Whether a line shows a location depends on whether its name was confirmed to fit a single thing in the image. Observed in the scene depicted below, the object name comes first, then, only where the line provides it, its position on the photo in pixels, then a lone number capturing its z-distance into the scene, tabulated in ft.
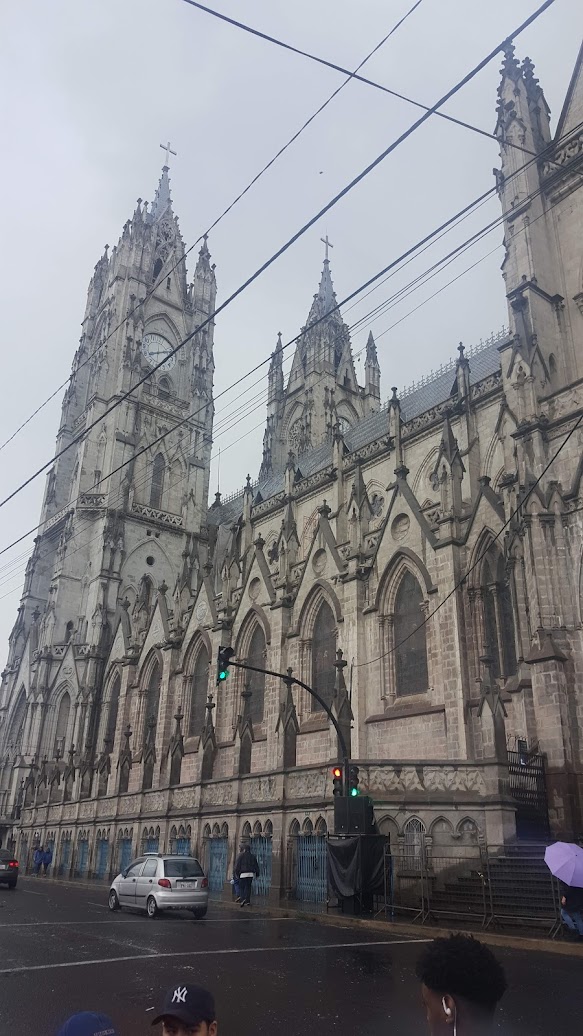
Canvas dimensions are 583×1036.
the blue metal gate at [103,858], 107.55
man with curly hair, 9.57
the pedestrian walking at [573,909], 39.63
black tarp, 53.93
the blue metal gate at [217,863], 81.51
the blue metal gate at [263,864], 73.10
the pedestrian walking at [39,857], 117.70
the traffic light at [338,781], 58.23
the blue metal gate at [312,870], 65.57
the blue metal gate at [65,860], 118.01
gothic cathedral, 64.39
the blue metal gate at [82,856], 112.57
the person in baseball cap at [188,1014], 10.16
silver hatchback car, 55.42
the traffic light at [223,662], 62.64
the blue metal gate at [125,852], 101.14
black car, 83.92
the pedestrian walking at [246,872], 63.36
